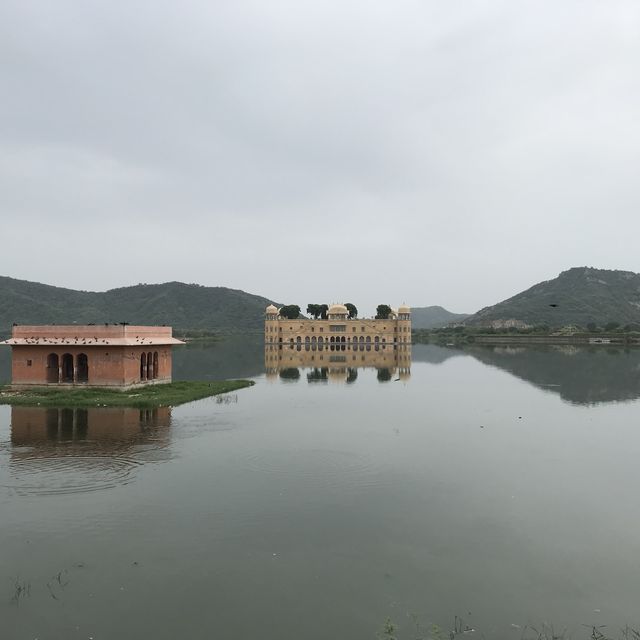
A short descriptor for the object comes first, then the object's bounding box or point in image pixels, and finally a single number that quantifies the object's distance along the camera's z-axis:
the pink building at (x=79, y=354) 31.14
